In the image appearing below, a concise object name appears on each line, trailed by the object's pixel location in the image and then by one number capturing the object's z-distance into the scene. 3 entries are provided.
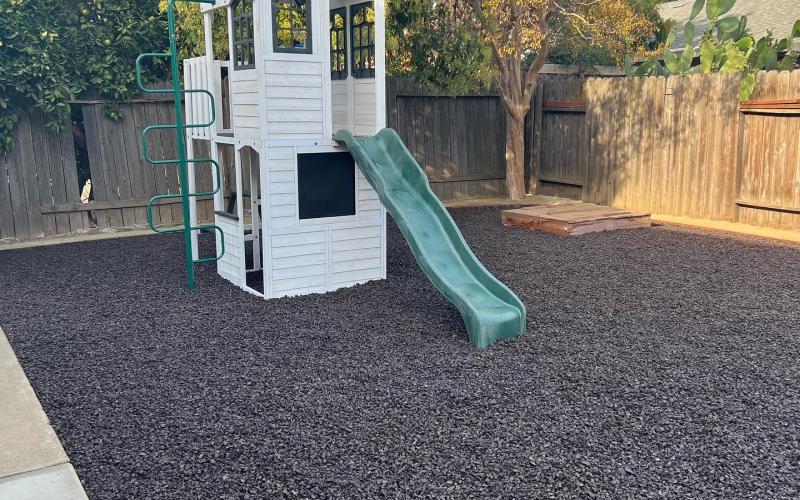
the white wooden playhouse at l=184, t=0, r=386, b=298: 6.55
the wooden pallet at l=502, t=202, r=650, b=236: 9.70
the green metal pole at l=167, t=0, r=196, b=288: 6.59
